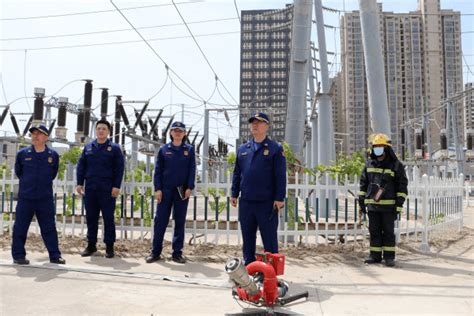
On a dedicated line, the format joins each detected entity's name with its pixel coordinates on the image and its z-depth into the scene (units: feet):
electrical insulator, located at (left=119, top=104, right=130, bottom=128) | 62.86
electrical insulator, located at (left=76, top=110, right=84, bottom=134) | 57.63
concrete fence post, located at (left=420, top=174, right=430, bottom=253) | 21.48
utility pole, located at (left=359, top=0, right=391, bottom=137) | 22.67
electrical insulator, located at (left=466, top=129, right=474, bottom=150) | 96.90
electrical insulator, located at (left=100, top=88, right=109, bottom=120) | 60.08
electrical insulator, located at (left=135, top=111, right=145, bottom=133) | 62.71
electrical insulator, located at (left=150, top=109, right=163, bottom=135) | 67.92
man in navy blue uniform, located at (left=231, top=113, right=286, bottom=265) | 14.65
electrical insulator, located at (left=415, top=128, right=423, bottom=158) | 92.63
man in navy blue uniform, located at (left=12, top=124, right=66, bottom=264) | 17.11
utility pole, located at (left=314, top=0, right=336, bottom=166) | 44.59
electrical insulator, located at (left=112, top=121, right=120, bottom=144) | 80.40
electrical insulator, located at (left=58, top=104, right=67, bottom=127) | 55.11
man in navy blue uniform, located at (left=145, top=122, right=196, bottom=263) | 18.17
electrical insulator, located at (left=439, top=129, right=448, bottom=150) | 94.39
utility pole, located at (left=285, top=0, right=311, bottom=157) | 23.08
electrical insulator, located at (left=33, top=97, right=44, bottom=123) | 53.26
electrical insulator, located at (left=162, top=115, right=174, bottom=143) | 85.81
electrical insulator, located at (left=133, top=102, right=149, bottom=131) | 62.26
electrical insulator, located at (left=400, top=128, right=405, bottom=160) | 107.55
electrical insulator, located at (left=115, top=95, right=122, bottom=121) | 64.39
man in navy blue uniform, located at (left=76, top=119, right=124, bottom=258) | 18.79
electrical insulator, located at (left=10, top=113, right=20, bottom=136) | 90.74
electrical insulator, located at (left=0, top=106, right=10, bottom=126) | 77.97
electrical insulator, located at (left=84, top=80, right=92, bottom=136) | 56.72
